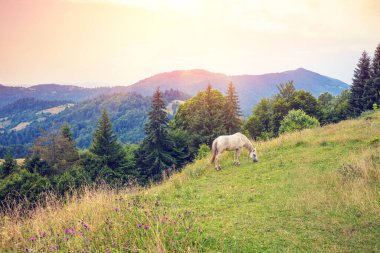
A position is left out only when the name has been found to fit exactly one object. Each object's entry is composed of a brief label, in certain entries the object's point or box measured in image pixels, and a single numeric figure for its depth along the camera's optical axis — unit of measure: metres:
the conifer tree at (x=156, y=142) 42.47
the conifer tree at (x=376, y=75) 46.00
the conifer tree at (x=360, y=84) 48.16
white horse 13.55
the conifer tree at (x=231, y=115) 47.94
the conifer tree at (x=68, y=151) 44.94
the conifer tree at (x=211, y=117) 42.12
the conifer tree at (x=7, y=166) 37.25
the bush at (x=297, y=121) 33.24
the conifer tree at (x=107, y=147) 42.31
